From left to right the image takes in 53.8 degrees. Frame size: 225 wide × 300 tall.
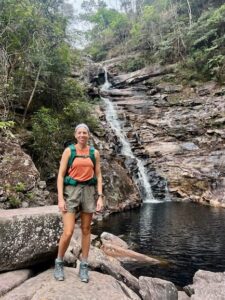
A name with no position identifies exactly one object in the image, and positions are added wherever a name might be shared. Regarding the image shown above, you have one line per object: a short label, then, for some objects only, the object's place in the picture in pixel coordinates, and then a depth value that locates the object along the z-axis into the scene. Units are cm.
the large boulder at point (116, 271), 466
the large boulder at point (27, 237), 377
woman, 361
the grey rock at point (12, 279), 348
